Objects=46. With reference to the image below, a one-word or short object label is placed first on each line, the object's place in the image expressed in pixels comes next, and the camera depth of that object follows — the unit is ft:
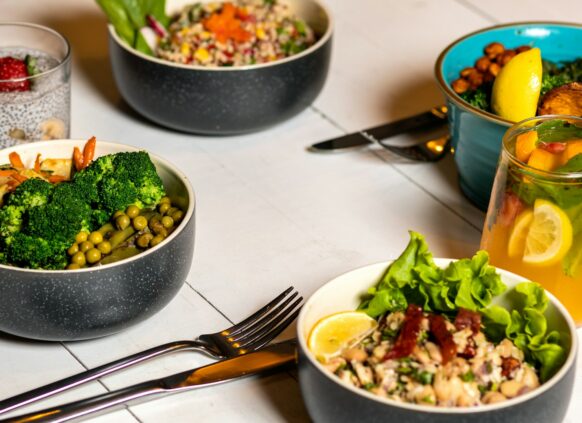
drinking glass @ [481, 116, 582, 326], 3.06
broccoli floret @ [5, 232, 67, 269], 3.06
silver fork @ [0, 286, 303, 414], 2.97
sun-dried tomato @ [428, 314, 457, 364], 2.85
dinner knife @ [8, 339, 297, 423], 2.92
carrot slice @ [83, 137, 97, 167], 3.29
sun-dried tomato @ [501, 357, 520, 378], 2.86
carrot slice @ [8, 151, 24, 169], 3.26
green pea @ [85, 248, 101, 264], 3.09
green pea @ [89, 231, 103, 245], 3.13
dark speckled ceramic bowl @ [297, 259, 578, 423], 2.74
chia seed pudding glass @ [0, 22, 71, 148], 3.53
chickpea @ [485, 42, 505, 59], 3.61
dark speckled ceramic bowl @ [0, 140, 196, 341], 3.01
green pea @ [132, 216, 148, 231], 3.16
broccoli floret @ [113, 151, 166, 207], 3.19
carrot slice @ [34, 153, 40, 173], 3.27
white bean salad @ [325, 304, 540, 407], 2.81
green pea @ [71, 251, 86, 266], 3.09
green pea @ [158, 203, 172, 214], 3.22
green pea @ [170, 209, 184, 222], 3.19
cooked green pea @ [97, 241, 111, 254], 3.12
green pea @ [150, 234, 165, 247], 3.13
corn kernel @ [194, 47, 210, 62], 3.72
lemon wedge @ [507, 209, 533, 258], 3.10
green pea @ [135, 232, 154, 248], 3.13
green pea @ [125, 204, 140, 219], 3.18
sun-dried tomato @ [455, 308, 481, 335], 2.92
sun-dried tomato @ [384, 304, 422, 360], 2.87
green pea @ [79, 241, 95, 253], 3.10
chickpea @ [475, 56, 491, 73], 3.57
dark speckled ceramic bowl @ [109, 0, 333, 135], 3.62
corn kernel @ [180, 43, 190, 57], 3.74
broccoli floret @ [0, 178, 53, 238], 3.12
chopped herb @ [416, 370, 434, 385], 2.82
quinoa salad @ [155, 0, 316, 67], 3.75
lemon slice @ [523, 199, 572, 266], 3.06
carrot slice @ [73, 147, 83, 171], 3.29
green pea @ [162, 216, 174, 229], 3.17
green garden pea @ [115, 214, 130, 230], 3.16
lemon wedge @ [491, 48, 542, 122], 3.35
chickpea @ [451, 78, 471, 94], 3.55
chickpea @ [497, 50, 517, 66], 3.58
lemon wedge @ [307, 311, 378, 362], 2.92
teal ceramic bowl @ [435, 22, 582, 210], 3.39
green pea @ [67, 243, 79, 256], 3.11
